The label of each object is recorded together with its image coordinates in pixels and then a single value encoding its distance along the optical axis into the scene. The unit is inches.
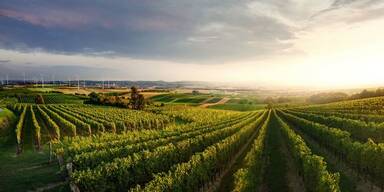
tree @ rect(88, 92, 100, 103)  4869.3
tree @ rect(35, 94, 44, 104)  4822.8
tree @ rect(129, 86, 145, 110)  4416.8
